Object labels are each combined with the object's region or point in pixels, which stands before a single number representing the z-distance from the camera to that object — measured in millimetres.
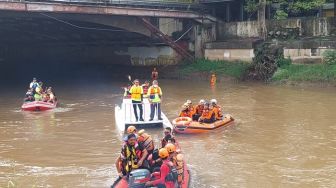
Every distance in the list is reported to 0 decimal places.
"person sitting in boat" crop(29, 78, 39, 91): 26725
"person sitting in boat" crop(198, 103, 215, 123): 19297
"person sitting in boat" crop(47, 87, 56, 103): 26730
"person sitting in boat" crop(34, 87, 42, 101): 26578
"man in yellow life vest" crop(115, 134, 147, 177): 11500
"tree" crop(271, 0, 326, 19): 34656
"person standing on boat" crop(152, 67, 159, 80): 36388
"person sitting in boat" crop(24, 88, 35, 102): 26469
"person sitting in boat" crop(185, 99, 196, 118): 19797
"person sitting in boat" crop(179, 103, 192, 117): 19859
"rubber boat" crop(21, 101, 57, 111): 25484
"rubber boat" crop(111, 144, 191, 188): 10992
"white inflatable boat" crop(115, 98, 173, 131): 19609
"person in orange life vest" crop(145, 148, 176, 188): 10984
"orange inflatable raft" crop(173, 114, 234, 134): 18734
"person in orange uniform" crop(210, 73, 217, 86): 34800
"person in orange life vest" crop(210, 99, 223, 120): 19531
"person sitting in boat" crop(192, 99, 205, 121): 19734
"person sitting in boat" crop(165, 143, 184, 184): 11453
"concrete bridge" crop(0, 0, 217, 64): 30859
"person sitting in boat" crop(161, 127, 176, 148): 12721
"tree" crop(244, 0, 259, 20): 36719
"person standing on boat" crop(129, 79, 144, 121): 19359
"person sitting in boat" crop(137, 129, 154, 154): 11773
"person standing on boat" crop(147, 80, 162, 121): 19375
